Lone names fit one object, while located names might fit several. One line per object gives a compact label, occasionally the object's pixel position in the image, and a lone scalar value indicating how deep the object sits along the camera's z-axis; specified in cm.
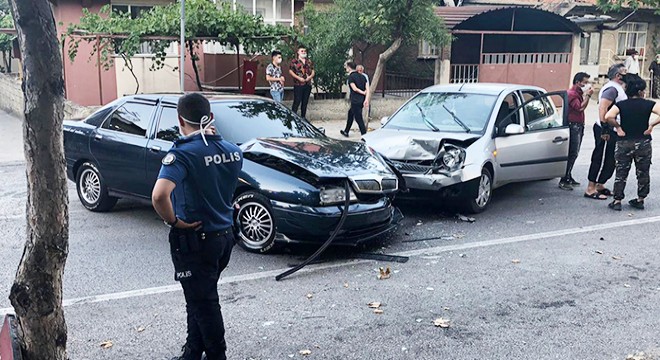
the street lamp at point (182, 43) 1100
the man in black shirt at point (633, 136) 845
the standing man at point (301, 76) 1534
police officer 381
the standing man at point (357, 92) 1412
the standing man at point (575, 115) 995
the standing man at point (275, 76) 1488
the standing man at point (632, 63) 2248
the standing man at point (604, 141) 909
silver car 805
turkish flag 1656
